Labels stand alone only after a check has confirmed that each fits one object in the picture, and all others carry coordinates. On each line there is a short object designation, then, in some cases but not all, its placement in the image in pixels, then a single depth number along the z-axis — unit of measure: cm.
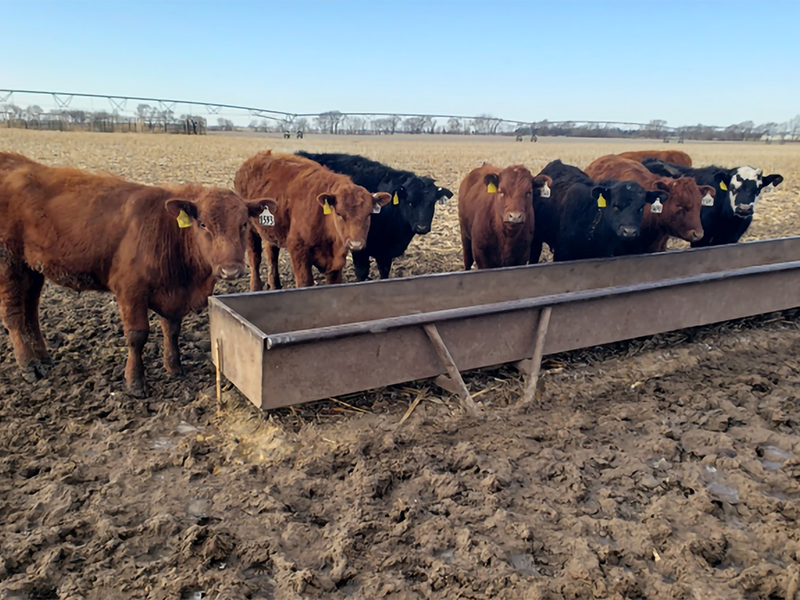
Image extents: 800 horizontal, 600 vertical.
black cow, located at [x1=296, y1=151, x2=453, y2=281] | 697
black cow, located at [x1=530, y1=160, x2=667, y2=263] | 652
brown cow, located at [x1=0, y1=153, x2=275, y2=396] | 428
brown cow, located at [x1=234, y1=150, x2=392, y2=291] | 592
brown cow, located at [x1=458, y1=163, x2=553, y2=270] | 651
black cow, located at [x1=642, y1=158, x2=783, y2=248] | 782
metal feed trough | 369
